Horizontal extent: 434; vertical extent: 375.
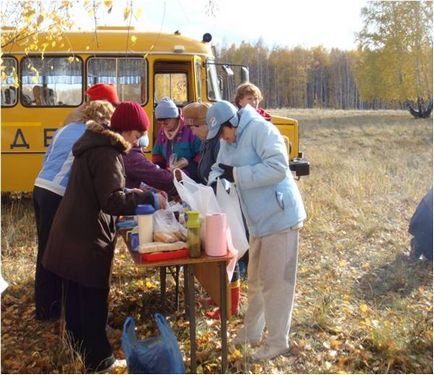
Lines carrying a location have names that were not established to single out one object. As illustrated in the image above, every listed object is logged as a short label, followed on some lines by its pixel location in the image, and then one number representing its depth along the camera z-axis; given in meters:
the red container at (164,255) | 2.81
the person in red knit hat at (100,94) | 3.82
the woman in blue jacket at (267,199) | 3.07
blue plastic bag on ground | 2.73
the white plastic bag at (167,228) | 2.92
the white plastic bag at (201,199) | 3.07
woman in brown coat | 2.84
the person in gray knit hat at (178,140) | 4.46
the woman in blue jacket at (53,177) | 3.60
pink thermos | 2.86
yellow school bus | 7.44
